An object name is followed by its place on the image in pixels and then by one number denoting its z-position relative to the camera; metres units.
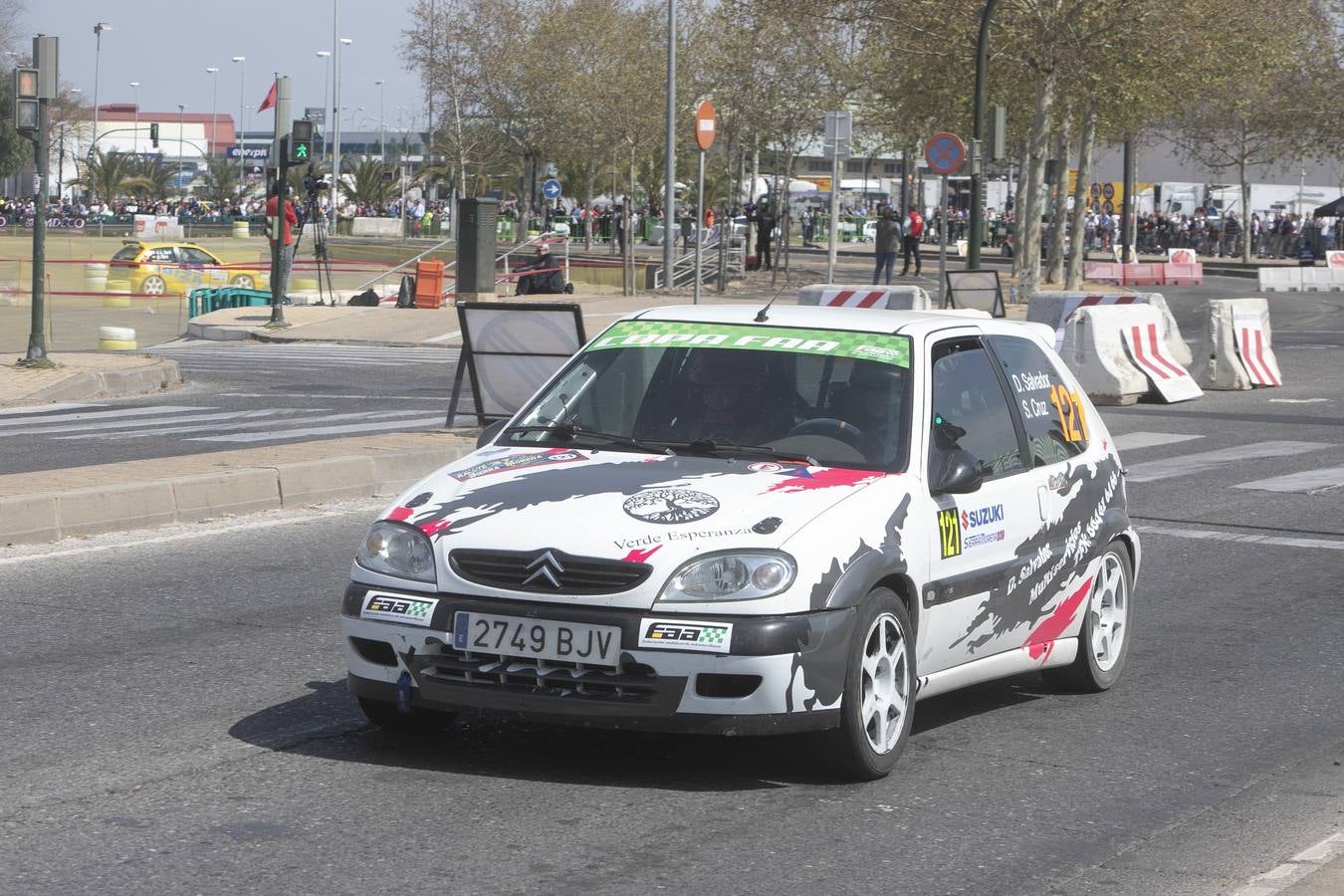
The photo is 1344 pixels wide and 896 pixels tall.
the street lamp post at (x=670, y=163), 37.97
